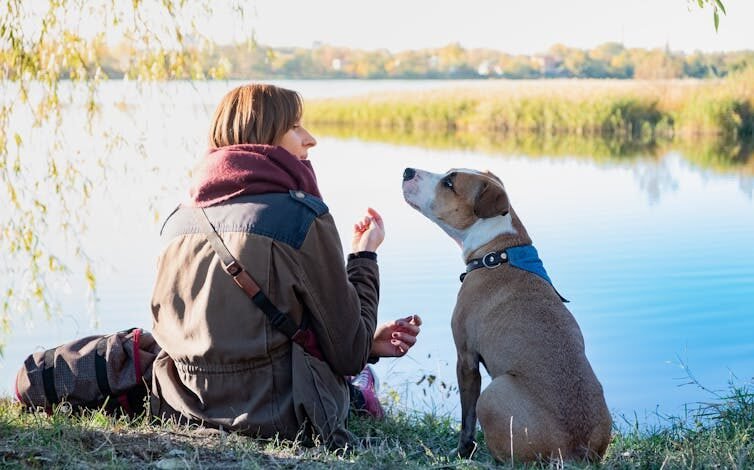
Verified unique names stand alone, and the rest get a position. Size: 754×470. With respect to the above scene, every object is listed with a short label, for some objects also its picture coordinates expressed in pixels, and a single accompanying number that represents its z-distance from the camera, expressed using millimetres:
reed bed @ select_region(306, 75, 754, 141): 28156
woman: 4199
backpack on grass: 4664
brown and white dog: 4023
